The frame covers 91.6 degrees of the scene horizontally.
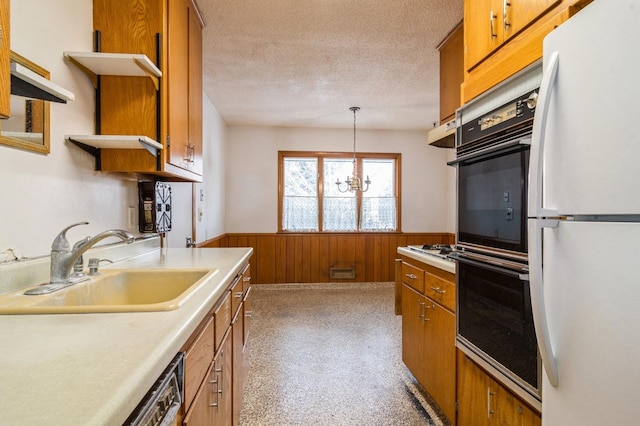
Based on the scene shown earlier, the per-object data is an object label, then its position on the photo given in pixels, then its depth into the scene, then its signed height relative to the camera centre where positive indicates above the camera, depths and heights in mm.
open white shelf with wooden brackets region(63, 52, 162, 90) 1302 +658
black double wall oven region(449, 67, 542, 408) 1058 -105
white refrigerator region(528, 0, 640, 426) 635 -14
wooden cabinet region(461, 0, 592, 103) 1005 +670
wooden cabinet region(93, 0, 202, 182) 1479 +604
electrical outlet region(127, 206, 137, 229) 1838 -19
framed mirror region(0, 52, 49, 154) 1021 +314
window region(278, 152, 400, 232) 4961 +250
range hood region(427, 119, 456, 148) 1866 +524
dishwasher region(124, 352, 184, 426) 533 -362
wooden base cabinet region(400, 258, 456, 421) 1616 -698
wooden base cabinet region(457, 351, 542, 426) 1119 -772
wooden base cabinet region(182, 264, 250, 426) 842 -530
